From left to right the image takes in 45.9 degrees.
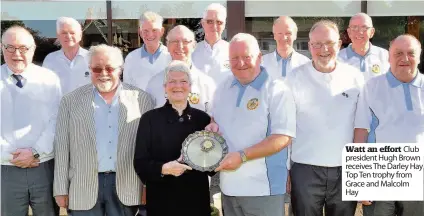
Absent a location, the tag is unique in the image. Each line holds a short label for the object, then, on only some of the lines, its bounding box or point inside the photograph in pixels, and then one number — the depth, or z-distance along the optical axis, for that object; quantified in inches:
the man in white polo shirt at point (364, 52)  180.9
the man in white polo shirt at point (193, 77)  153.1
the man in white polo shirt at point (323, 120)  139.6
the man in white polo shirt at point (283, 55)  179.8
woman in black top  124.3
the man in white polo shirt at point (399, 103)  137.2
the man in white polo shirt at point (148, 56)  181.8
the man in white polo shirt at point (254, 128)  128.2
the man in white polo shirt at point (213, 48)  188.7
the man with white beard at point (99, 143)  131.3
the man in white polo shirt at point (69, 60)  177.5
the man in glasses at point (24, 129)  140.9
